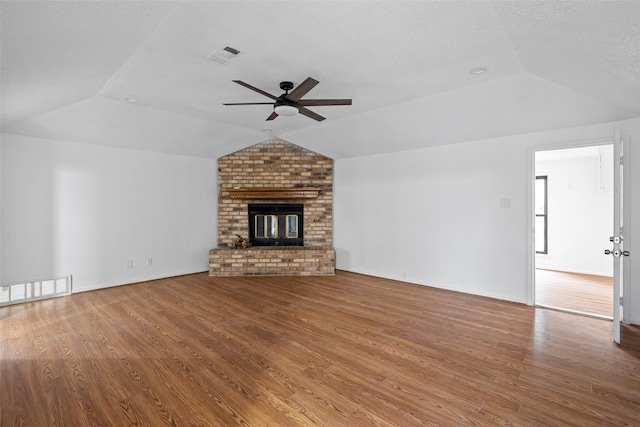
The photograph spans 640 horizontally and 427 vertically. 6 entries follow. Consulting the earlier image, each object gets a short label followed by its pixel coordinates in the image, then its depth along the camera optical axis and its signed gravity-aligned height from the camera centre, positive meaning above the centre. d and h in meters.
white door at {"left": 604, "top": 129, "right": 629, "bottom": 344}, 2.77 -0.26
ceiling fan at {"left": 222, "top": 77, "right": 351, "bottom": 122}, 2.73 +1.07
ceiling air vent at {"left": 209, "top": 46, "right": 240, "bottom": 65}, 2.49 +1.35
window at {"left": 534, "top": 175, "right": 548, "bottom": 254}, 6.41 -0.06
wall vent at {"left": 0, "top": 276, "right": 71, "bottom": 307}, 3.95 -1.09
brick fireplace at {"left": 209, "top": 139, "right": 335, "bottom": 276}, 6.04 +0.50
